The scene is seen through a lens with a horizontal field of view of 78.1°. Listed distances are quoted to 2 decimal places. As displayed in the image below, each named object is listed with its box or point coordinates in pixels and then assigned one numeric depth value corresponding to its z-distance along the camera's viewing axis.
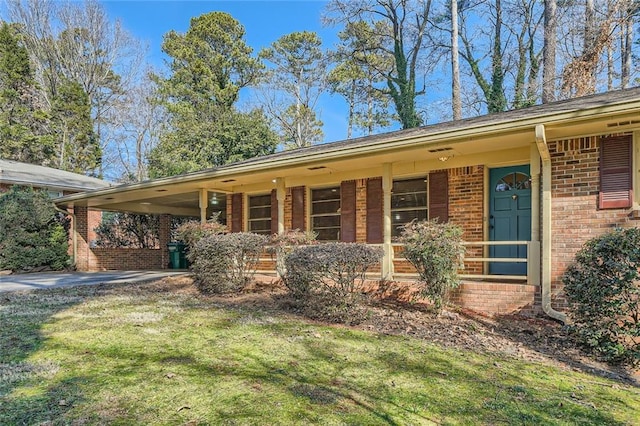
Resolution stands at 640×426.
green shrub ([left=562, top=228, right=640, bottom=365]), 4.47
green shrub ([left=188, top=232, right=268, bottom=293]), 7.98
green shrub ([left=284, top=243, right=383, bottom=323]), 5.89
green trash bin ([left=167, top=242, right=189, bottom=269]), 16.27
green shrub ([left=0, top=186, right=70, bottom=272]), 12.99
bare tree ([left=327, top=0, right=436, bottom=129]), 21.64
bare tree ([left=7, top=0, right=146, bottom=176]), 25.94
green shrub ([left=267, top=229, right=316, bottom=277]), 8.37
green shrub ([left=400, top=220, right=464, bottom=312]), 5.93
